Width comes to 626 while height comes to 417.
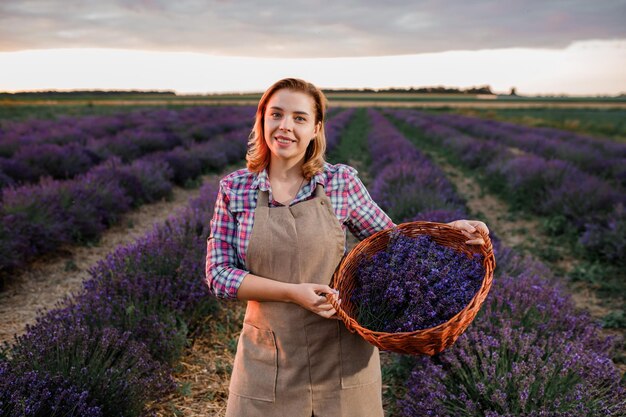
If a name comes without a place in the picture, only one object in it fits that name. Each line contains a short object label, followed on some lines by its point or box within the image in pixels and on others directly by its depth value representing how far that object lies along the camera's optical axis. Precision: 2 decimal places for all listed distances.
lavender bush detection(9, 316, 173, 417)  2.33
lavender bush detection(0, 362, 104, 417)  1.91
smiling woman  1.65
